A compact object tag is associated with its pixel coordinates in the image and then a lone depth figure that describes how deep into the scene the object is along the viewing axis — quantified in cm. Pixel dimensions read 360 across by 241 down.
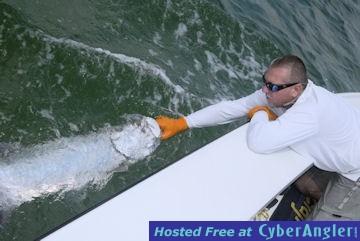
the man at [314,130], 290
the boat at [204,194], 211
